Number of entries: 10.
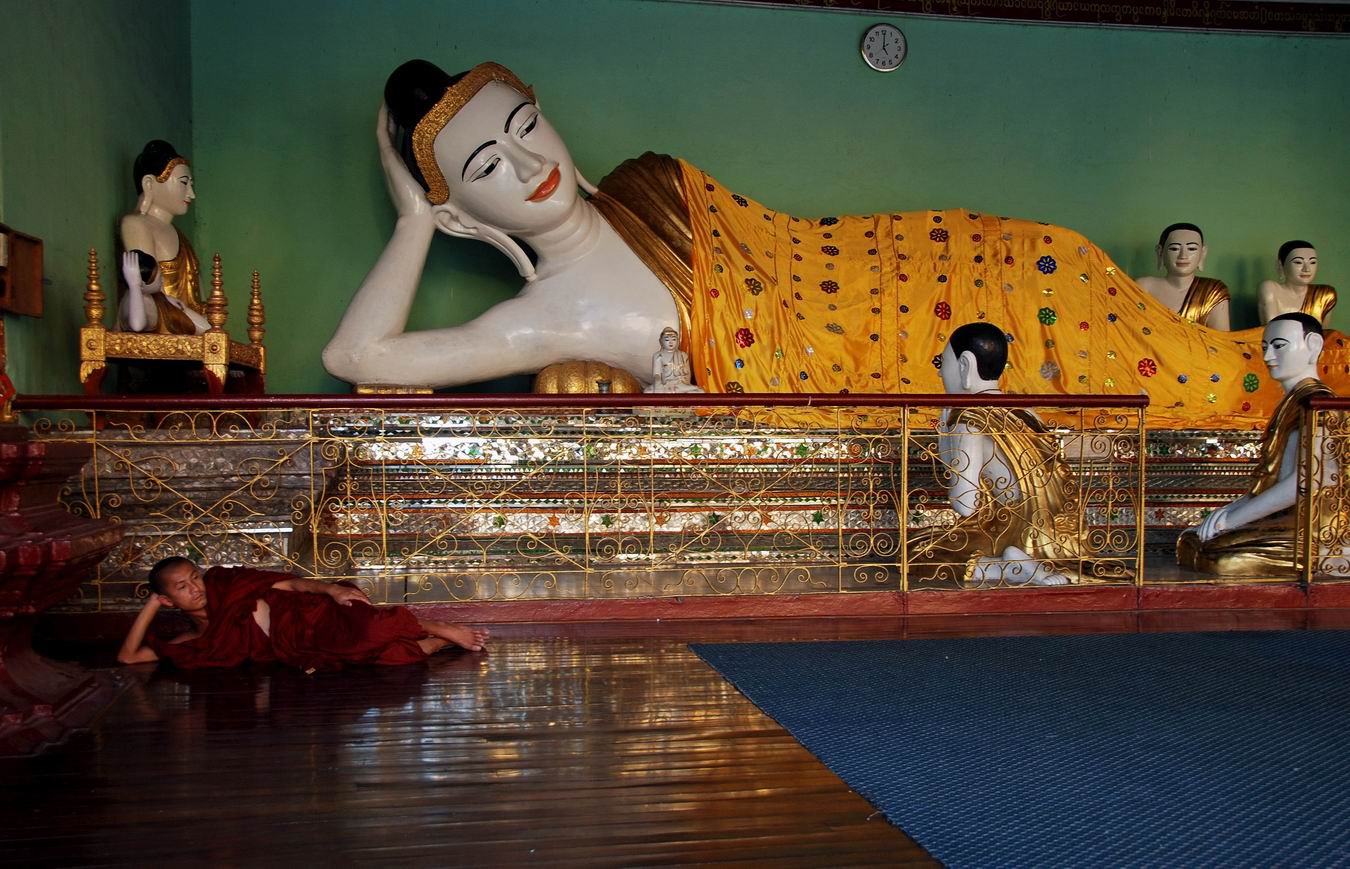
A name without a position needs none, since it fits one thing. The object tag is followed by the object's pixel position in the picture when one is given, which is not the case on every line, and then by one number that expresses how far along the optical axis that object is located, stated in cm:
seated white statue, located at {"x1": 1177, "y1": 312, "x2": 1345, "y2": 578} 373
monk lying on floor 280
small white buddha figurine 445
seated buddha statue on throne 399
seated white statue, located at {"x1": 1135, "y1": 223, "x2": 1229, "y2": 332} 543
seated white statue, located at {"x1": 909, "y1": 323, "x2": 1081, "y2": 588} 360
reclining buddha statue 457
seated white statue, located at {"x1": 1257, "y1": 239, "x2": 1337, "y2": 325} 560
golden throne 360
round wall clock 586
